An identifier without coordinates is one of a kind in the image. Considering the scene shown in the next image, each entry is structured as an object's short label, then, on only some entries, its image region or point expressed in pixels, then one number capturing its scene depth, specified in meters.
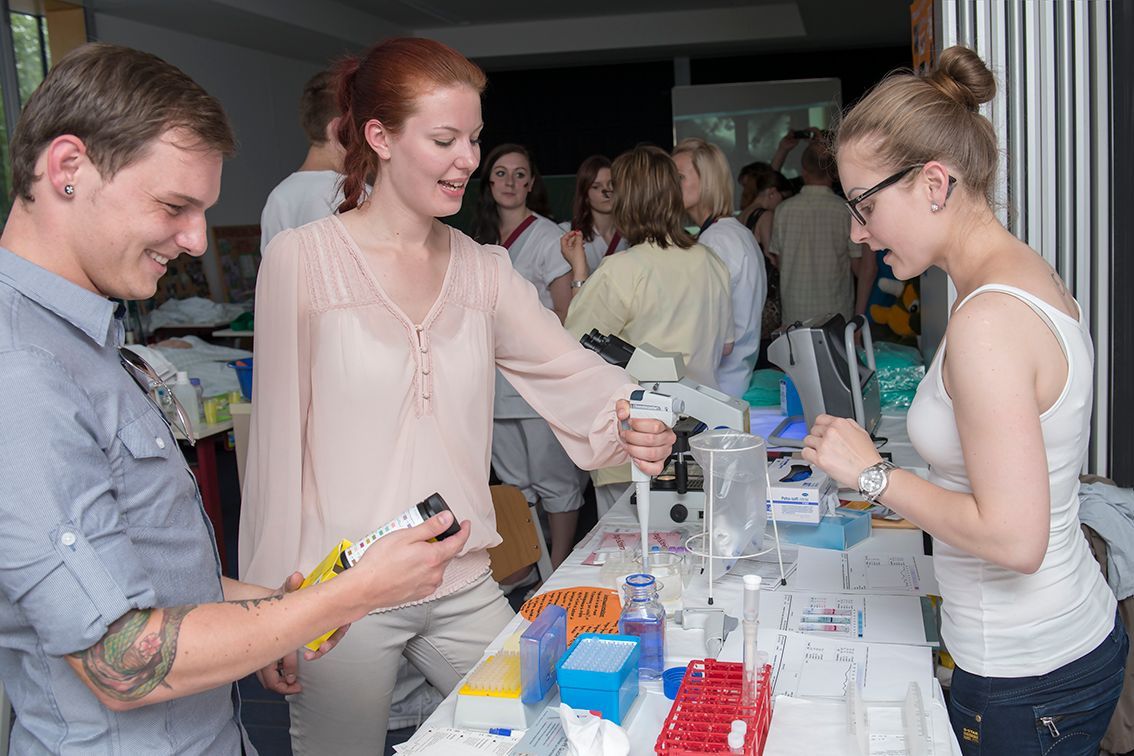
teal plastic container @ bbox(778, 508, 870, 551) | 2.25
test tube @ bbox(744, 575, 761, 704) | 1.39
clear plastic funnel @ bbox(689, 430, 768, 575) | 2.09
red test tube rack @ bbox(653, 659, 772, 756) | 1.28
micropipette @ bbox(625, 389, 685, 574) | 1.85
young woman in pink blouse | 1.82
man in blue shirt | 1.00
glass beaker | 1.94
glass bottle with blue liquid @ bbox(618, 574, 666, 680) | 1.64
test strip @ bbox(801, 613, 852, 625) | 1.82
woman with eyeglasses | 1.38
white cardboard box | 2.20
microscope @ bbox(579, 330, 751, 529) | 2.27
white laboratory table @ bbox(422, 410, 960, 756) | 1.47
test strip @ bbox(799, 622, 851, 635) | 1.78
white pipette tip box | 1.48
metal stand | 1.97
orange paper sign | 1.79
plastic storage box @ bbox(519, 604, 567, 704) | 1.47
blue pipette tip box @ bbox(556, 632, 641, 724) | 1.46
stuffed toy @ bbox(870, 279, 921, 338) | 4.86
